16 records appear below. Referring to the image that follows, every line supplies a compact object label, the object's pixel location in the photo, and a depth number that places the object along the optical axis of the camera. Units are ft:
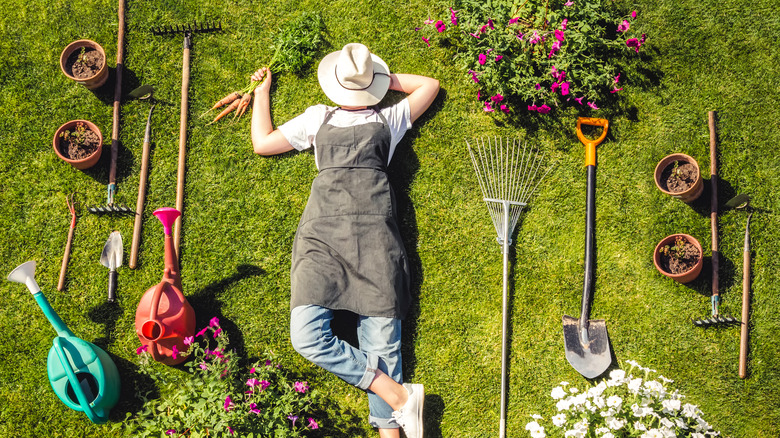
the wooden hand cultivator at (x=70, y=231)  18.38
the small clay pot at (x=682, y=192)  17.63
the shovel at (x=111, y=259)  18.11
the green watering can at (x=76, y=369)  16.34
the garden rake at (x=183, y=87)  18.60
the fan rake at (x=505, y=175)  18.66
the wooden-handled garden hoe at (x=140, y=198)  18.45
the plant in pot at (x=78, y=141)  18.63
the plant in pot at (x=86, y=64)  18.86
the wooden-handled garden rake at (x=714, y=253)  17.72
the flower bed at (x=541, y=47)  18.21
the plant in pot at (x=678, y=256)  17.66
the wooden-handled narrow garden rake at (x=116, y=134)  18.65
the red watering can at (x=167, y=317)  16.08
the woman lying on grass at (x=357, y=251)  17.13
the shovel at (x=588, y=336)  17.81
